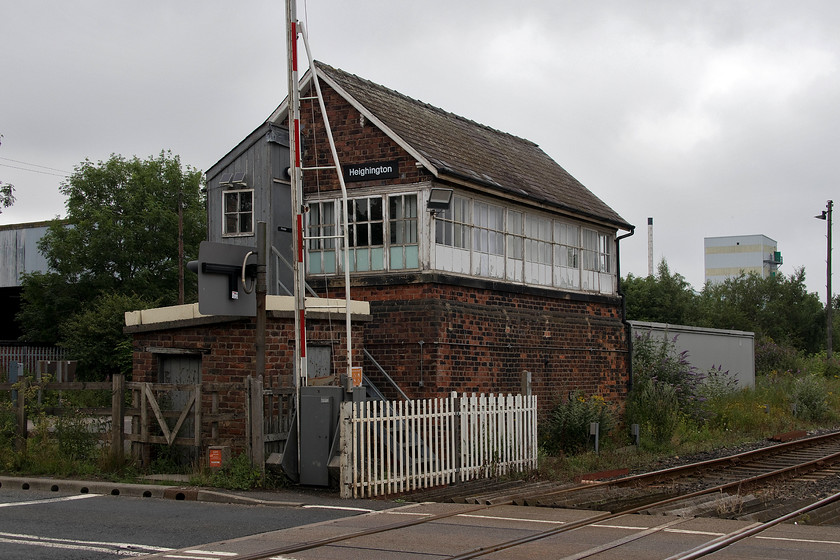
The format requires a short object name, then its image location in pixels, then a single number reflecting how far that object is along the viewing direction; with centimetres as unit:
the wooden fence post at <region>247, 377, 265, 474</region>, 1223
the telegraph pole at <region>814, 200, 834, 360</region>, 4497
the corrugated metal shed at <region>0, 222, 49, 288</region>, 4203
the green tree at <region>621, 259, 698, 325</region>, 5225
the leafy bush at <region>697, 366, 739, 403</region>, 2462
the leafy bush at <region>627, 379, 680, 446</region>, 2009
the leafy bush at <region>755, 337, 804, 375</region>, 3973
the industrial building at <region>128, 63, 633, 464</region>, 1652
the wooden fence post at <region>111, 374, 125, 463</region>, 1314
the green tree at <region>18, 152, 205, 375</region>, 3941
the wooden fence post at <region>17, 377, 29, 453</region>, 1397
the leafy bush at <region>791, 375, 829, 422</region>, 2727
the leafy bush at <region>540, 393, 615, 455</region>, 1823
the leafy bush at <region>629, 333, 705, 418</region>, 2273
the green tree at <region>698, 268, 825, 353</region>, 5703
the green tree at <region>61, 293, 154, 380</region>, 3369
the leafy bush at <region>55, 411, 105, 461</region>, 1363
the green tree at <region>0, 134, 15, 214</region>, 3209
